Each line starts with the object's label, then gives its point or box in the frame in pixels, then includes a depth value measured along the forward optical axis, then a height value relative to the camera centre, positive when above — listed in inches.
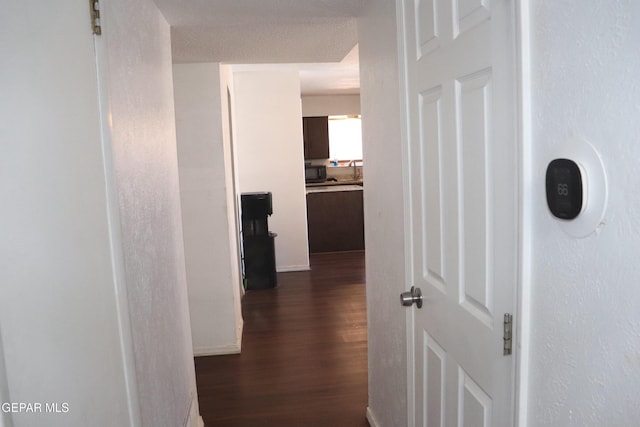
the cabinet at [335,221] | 277.0 -32.1
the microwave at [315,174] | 334.6 -5.7
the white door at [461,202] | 41.4 -4.3
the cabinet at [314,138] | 324.2 +18.4
